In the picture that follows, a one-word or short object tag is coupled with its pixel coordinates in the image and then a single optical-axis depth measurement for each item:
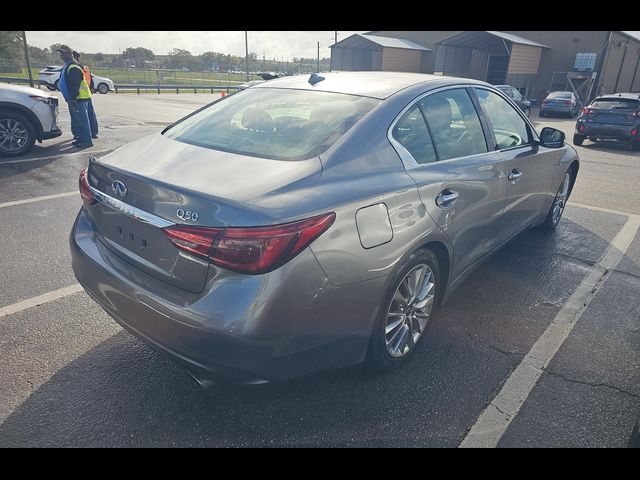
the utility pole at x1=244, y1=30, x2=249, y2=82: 47.65
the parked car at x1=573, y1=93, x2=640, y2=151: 11.87
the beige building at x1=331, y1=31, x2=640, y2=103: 31.75
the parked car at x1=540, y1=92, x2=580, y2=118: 22.22
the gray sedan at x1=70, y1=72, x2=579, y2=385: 1.86
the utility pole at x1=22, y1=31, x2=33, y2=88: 25.41
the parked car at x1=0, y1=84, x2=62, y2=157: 7.65
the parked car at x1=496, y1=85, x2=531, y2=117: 18.33
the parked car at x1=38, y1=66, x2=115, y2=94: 29.16
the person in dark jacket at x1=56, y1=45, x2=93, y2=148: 8.66
